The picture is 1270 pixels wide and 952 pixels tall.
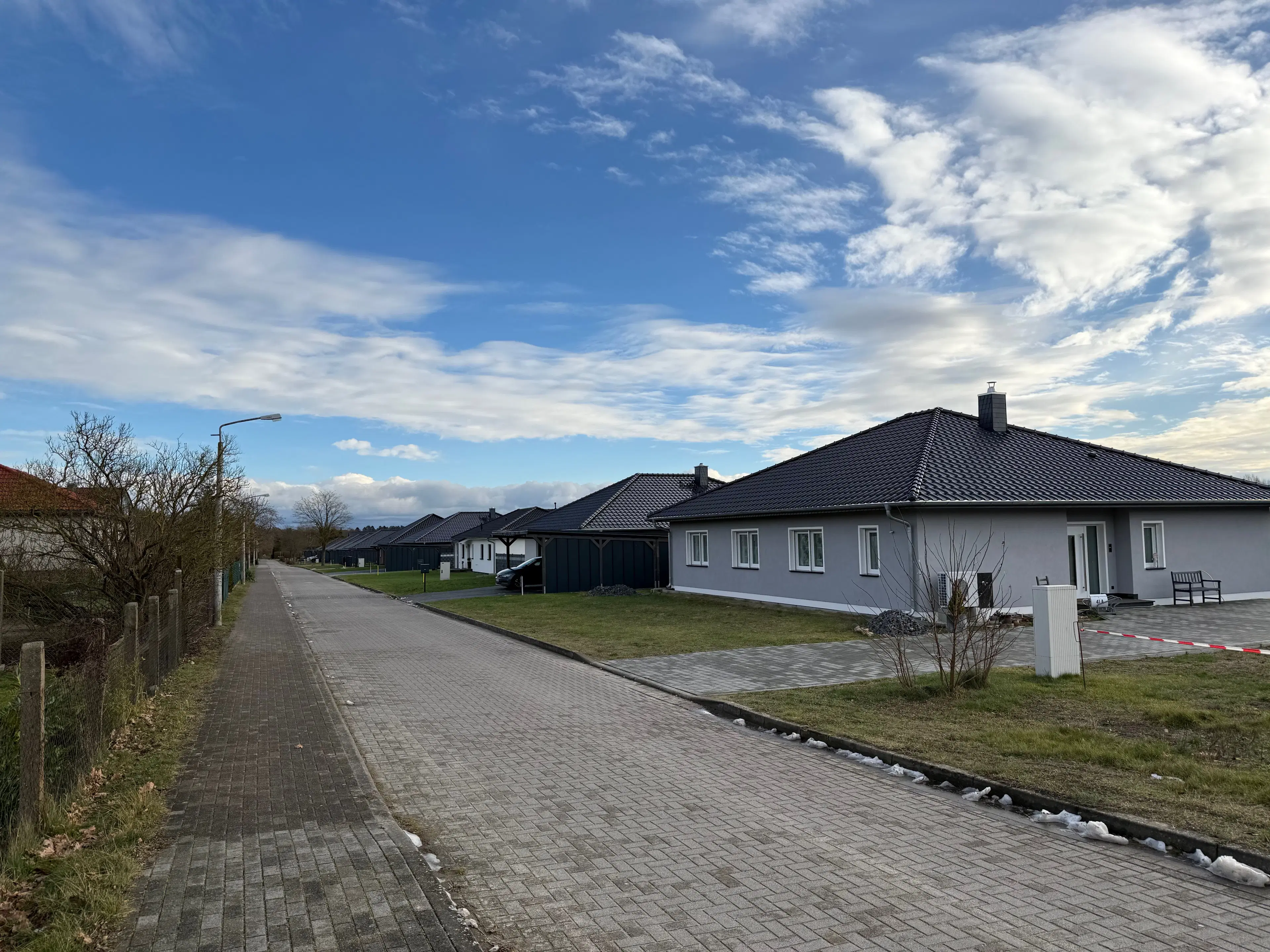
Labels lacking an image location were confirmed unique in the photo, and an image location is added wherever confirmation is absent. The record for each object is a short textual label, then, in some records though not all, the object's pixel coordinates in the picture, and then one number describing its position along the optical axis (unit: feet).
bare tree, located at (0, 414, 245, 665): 48.44
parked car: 119.24
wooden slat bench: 72.38
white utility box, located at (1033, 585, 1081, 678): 37.50
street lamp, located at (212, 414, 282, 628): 58.54
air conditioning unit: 57.21
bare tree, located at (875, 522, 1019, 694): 35.45
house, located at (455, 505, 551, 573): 156.88
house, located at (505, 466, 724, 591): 113.80
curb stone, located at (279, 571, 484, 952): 14.49
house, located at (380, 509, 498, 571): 237.04
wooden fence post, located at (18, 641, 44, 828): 19.20
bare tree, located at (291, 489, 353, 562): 418.51
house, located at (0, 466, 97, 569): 48.44
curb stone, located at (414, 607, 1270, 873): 17.78
